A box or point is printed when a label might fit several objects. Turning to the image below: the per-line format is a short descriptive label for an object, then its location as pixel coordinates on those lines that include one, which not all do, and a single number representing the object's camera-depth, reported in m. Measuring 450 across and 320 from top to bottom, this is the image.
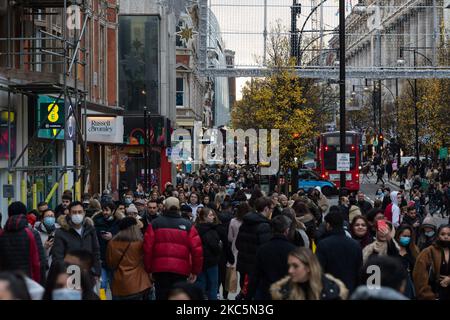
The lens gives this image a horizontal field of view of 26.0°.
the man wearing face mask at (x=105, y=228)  13.96
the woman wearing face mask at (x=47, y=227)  13.69
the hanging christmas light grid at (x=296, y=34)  42.03
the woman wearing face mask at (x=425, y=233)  12.94
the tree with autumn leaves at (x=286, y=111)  41.28
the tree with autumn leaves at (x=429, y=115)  57.00
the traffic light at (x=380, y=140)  68.27
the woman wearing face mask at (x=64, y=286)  6.83
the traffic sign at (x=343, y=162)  25.25
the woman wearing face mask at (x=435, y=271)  10.18
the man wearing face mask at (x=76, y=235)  11.88
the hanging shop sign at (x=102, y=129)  32.01
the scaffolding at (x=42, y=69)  22.31
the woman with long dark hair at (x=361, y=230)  11.90
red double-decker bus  52.28
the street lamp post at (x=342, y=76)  25.11
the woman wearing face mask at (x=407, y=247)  11.34
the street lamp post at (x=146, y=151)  36.88
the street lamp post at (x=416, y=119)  58.03
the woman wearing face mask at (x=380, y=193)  29.65
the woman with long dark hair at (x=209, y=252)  12.90
